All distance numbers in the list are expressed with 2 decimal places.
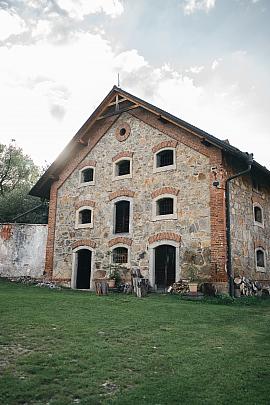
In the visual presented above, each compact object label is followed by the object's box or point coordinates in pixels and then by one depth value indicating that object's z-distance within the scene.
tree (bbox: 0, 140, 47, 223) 33.44
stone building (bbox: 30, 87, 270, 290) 13.23
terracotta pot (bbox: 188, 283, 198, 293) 11.98
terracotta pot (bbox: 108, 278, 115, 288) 14.22
